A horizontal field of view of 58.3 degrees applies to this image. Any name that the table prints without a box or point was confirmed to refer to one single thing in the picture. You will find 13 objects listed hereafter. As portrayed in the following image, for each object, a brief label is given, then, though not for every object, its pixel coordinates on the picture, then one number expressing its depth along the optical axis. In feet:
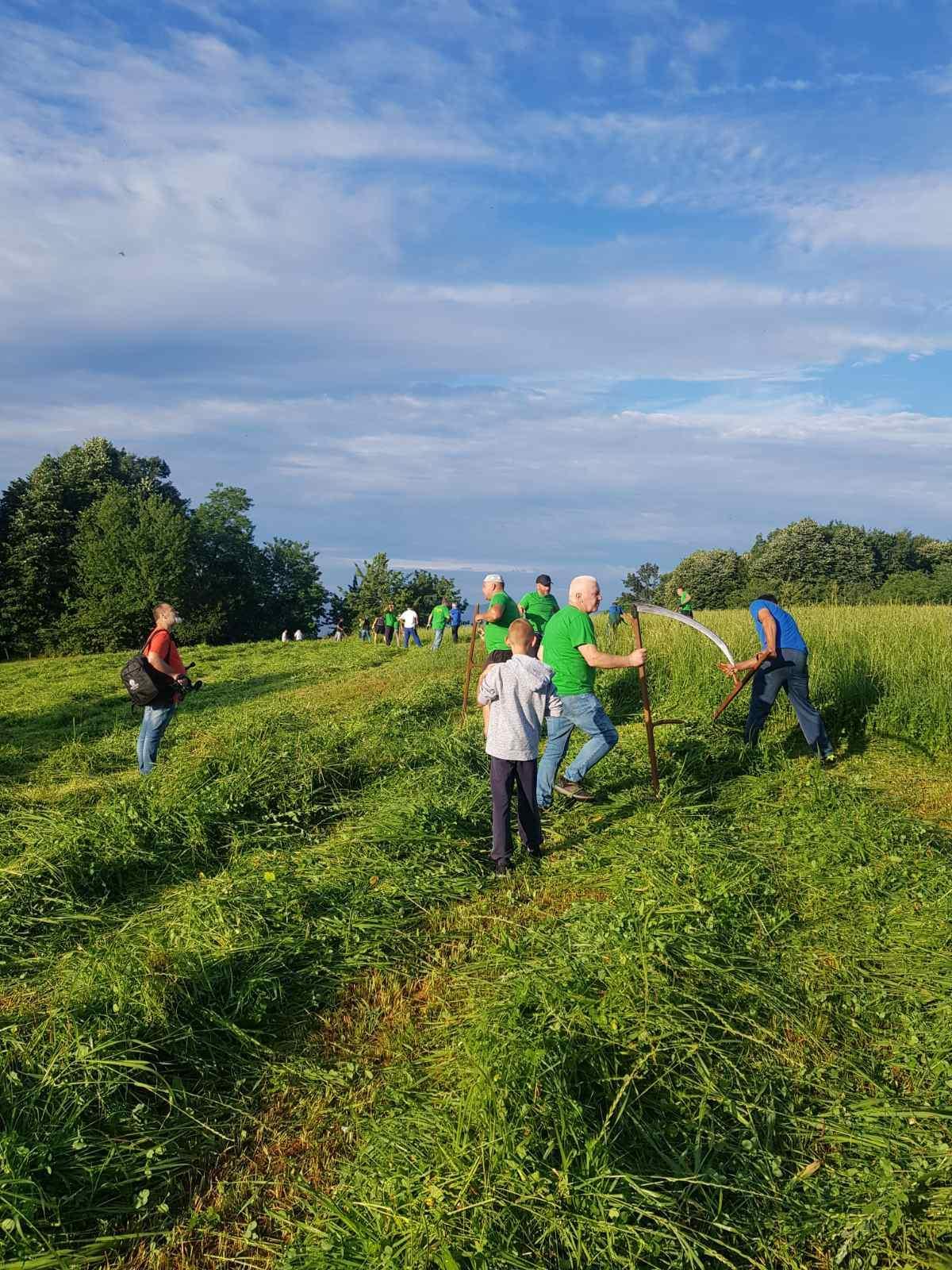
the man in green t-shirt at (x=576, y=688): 24.84
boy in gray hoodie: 20.62
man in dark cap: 40.96
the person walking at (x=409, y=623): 87.15
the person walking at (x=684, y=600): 80.13
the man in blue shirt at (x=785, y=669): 29.50
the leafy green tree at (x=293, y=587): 212.43
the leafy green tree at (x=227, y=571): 166.61
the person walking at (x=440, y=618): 83.17
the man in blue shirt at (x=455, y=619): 91.45
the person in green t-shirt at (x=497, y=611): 37.76
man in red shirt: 30.78
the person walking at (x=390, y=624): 100.48
